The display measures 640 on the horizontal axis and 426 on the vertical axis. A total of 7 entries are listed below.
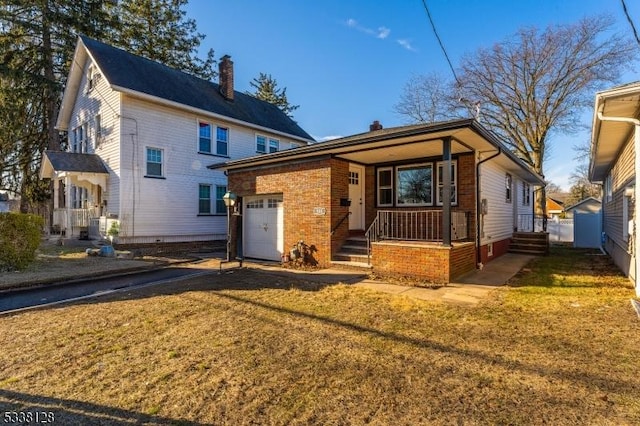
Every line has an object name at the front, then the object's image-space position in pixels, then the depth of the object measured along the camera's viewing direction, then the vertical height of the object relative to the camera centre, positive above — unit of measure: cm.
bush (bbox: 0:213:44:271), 898 -62
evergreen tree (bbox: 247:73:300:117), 3812 +1425
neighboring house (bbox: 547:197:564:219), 5271 +208
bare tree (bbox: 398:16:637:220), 1898 +855
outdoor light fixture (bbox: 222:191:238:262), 999 +58
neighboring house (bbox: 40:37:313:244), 1350 +309
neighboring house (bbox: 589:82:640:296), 587 +163
